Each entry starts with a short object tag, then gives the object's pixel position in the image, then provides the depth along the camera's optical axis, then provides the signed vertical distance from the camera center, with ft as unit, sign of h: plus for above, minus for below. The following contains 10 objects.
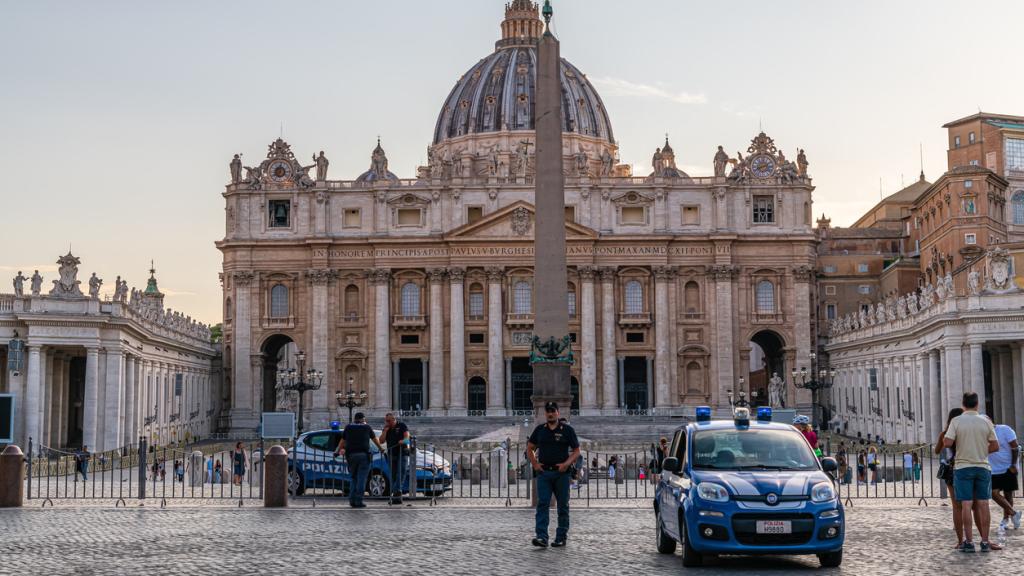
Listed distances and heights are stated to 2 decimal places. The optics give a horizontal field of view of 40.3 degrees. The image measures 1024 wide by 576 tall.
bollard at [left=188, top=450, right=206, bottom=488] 126.31 -5.05
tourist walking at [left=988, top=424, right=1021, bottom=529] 66.59 -3.09
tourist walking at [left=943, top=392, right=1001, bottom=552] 59.47 -2.66
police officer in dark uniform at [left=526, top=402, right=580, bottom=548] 63.10 -2.39
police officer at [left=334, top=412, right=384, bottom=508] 89.76 -2.55
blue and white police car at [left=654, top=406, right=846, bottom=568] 54.03 -3.57
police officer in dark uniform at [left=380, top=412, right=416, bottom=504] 91.56 -2.27
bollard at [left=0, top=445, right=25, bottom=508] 87.40 -4.01
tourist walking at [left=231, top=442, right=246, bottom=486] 142.57 -4.90
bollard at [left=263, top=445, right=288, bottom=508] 87.20 -4.06
